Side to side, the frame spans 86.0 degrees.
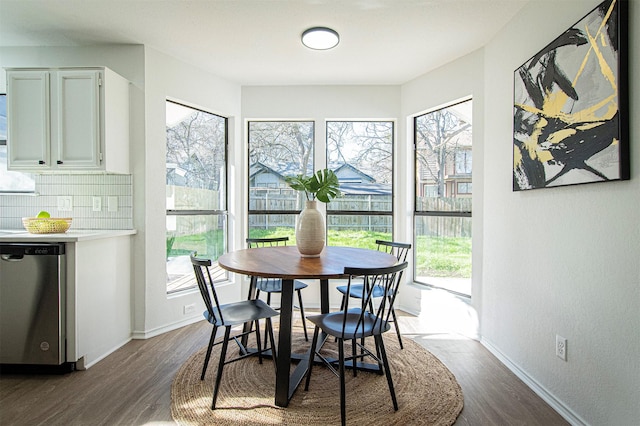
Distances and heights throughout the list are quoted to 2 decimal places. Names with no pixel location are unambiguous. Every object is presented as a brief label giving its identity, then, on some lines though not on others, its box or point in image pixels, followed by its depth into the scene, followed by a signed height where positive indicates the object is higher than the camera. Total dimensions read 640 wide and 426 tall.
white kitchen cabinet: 2.68 +0.72
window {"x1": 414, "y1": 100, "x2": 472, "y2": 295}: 3.27 +0.13
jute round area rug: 1.85 -1.11
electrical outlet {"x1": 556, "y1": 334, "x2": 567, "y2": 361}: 1.92 -0.77
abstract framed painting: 1.55 +0.56
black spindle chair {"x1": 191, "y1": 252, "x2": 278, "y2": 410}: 1.98 -0.64
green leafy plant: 2.50 +0.19
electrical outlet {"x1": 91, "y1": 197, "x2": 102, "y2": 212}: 2.99 +0.06
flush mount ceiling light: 2.65 +1.37
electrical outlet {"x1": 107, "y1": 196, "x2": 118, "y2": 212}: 2.98 +0.07
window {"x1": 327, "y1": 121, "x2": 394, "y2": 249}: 3.97 +0.37
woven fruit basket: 2.55 -0.11
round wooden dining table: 1.90 -0.34
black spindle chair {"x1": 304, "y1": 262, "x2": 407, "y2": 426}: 1.77 -0.66
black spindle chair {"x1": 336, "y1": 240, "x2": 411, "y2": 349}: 2.77 -0.66
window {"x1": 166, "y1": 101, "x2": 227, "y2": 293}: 3.34 +0.22
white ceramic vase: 2.45 -0.16
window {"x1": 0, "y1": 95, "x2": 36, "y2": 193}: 3.03 +0.27
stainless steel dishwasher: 2.30 -0.63
